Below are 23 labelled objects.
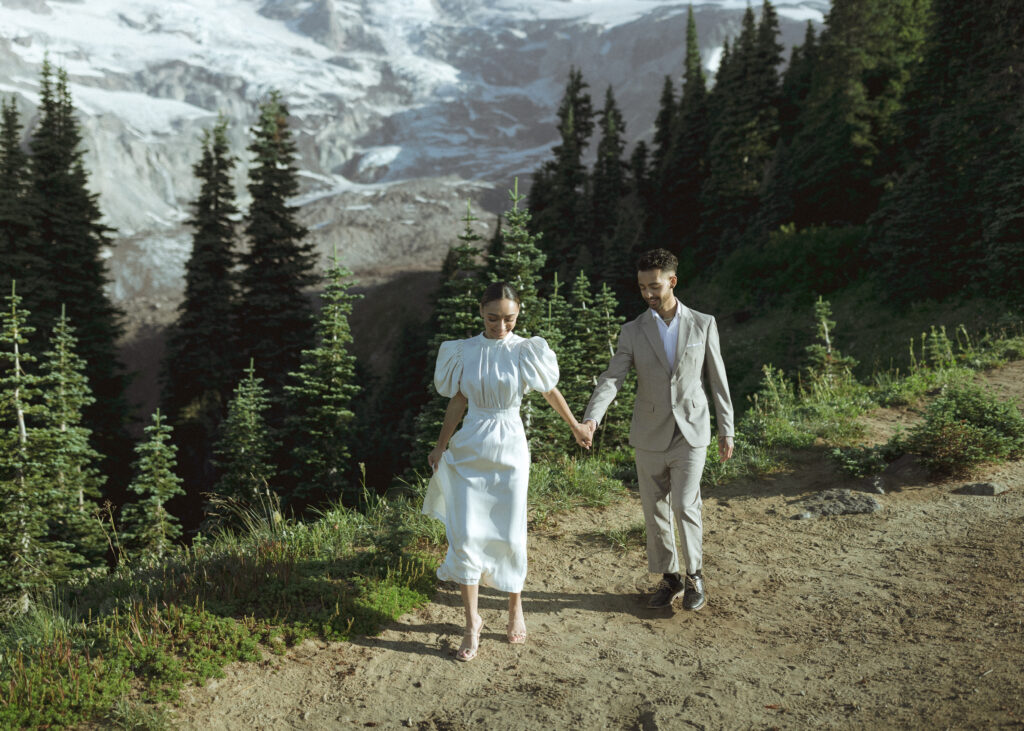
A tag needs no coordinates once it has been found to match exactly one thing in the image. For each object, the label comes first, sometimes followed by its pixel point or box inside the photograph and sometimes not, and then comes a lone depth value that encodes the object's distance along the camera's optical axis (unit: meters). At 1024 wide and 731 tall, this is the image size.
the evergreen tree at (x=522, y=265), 13.56
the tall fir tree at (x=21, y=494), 14.84
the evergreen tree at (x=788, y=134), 38.54
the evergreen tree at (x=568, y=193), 51.31
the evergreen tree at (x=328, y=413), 17.55
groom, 5.05
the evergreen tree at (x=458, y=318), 14.09
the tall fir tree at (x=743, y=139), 42.62
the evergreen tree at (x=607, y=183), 52.84
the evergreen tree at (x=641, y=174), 56.41
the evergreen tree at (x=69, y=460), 16.75
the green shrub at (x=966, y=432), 7.55
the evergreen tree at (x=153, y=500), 16.16
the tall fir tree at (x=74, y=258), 27.39
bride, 4.64
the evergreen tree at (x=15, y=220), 26.44
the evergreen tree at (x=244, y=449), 18.36
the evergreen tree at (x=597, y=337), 14.97
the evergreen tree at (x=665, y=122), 57.56
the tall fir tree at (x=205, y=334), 30.52
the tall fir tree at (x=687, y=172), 50.09
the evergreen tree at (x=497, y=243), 38.43
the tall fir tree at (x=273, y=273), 28.08
